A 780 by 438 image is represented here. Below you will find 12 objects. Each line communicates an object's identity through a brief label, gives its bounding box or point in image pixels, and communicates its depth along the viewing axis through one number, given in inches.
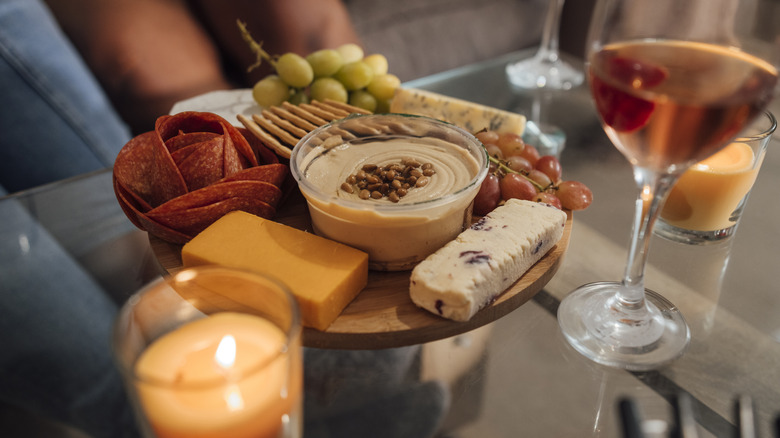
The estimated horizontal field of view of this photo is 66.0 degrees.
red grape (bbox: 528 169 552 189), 40.2
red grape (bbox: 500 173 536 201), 37.8
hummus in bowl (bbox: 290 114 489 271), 32.0
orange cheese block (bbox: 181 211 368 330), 29.0
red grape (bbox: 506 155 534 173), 40.7
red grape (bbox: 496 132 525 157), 43.3
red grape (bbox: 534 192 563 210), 37.6
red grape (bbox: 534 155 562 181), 41.8
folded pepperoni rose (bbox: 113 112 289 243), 34.1
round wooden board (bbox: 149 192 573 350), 29.5
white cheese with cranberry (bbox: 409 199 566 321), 28.9
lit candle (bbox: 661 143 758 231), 35.5
